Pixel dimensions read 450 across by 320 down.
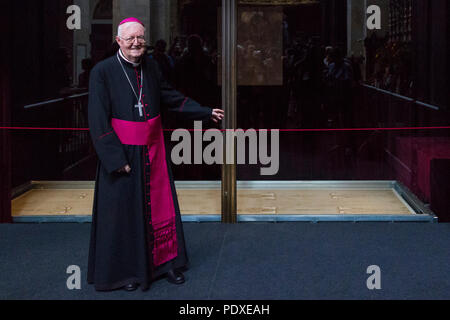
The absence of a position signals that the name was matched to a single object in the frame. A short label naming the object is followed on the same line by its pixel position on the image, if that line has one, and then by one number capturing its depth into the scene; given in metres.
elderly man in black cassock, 4.06
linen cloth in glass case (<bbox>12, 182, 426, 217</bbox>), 6.46
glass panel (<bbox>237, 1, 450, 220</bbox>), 6.70
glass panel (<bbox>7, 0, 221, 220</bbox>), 6.73
